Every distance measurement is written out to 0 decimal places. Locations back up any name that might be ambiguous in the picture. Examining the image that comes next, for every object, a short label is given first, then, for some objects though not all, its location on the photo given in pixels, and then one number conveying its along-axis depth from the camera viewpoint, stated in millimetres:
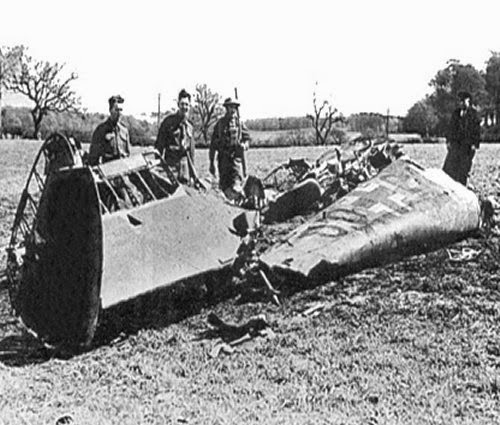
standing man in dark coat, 12773
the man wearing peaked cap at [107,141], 9883
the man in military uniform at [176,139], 10812
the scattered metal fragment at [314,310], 7436
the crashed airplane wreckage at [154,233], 6871
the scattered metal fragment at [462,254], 9078
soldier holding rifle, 12273
